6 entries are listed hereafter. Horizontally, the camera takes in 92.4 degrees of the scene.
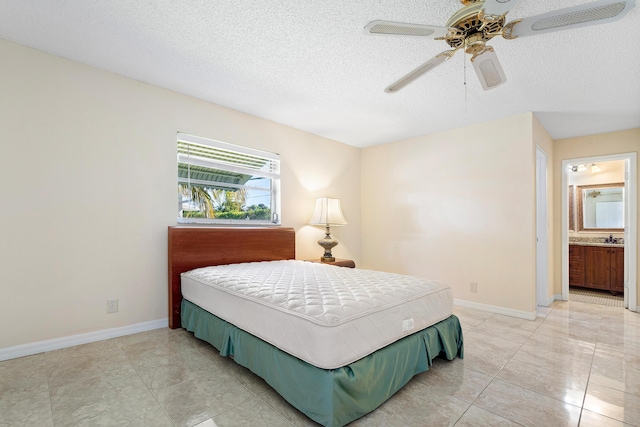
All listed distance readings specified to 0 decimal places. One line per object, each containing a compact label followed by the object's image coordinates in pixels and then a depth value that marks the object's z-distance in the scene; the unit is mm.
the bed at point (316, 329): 1511
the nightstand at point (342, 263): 3944
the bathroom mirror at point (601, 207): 5066
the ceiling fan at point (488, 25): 1327
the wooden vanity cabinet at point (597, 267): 4621
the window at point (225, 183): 3244
